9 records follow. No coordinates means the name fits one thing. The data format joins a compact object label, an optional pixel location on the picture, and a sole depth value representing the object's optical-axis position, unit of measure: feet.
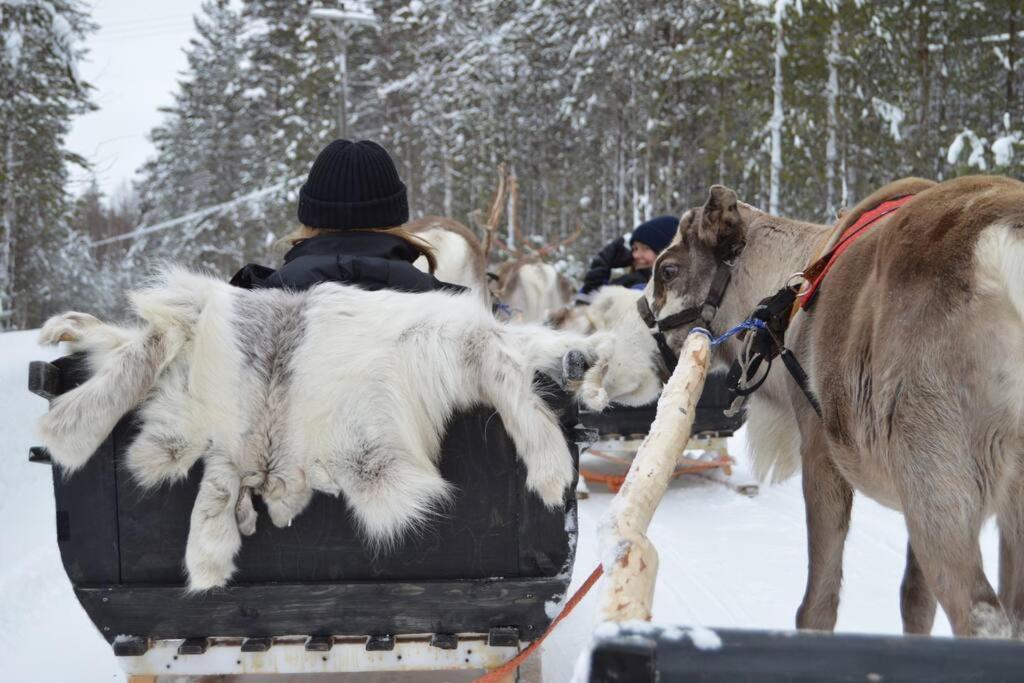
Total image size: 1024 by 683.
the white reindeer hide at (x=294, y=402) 6.67
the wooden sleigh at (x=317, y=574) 7.06
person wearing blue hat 24.63
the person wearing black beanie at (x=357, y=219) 8.60
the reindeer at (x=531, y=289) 30.48
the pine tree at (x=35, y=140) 43.32
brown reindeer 5.97
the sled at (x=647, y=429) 20.38
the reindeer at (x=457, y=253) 16.99
